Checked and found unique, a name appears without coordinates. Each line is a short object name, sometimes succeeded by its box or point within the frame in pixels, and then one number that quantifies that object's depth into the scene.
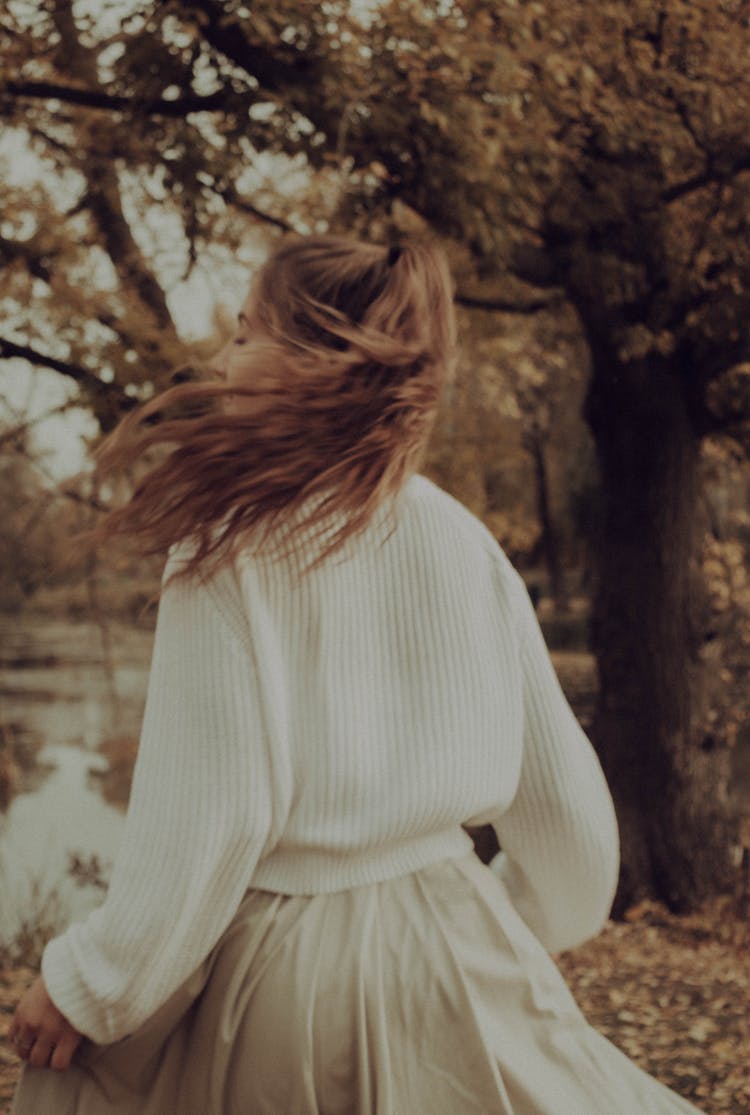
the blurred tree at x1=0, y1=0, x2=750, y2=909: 5.39
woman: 1.46
